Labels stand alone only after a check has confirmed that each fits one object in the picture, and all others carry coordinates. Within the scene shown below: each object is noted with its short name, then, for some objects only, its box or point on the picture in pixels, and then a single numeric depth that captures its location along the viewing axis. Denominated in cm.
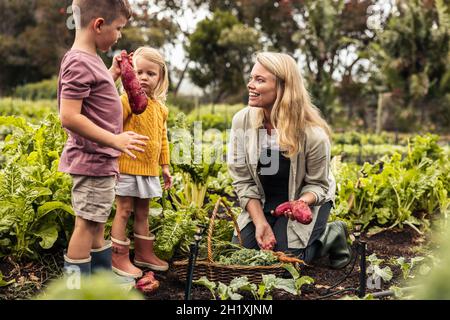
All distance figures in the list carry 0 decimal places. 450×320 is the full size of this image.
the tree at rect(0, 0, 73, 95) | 2539
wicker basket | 265
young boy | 214
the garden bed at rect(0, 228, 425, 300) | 260
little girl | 280
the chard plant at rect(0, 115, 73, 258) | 274
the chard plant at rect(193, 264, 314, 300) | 231
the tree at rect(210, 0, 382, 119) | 1817
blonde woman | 314
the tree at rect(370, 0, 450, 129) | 1608
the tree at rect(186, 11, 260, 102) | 2472
